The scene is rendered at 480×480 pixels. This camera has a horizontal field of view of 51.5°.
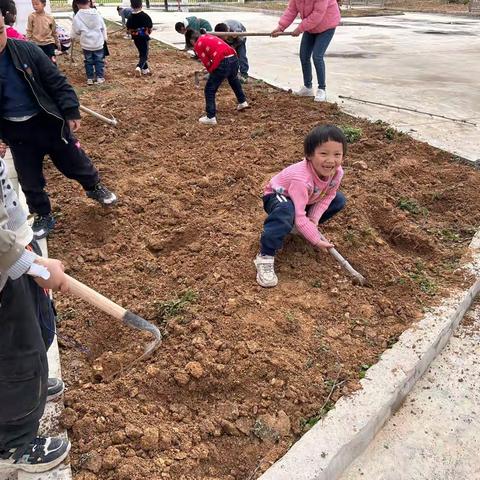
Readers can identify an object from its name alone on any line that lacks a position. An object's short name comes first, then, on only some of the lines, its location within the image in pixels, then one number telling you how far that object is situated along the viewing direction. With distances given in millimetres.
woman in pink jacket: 6117
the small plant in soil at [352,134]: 5227
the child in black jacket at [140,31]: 8539
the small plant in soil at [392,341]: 2613
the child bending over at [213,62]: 5777
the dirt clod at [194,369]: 2365
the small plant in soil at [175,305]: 2768
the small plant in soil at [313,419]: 2203
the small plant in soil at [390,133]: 5311
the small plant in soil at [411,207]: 3928
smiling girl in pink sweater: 2922
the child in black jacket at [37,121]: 3043
